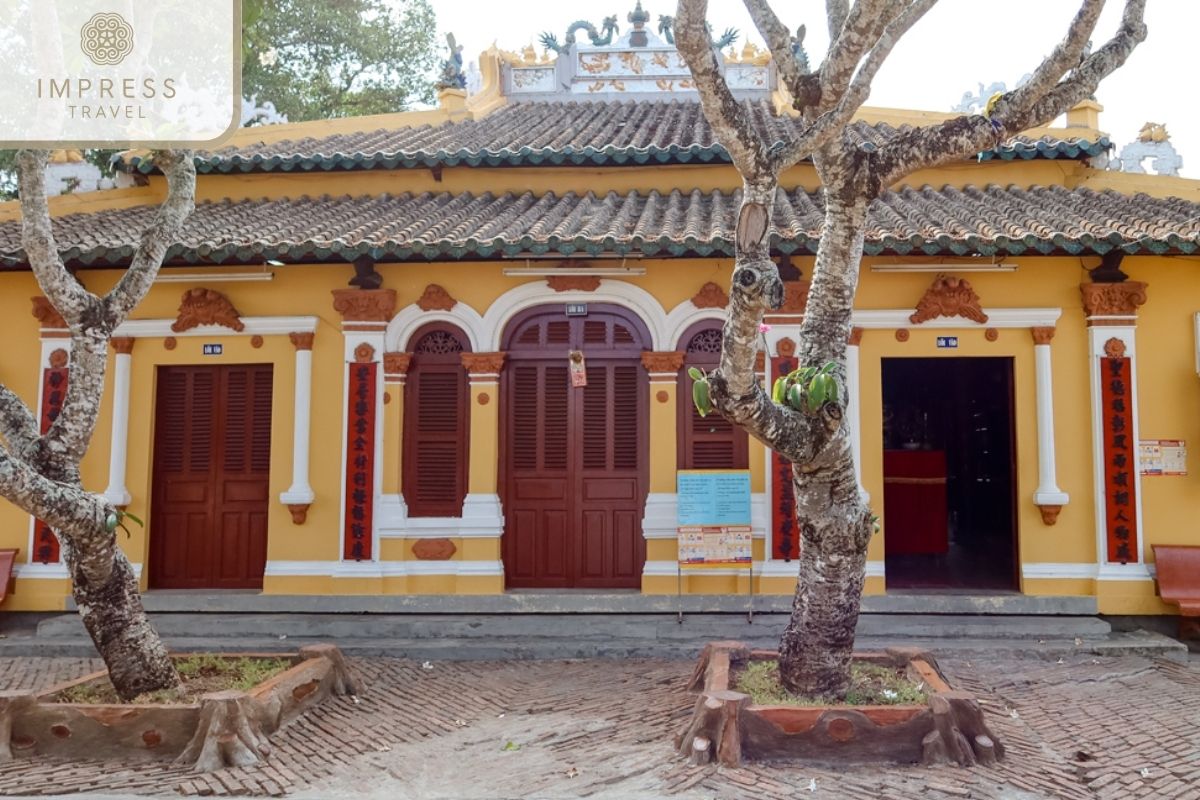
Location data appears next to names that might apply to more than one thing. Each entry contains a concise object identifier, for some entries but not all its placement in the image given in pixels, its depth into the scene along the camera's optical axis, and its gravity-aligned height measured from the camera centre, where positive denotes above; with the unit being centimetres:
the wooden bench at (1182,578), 805 -97
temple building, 841 +86
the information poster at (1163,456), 845 +14
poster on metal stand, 825 -48
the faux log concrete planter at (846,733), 500 -147
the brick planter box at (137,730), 522 -154
